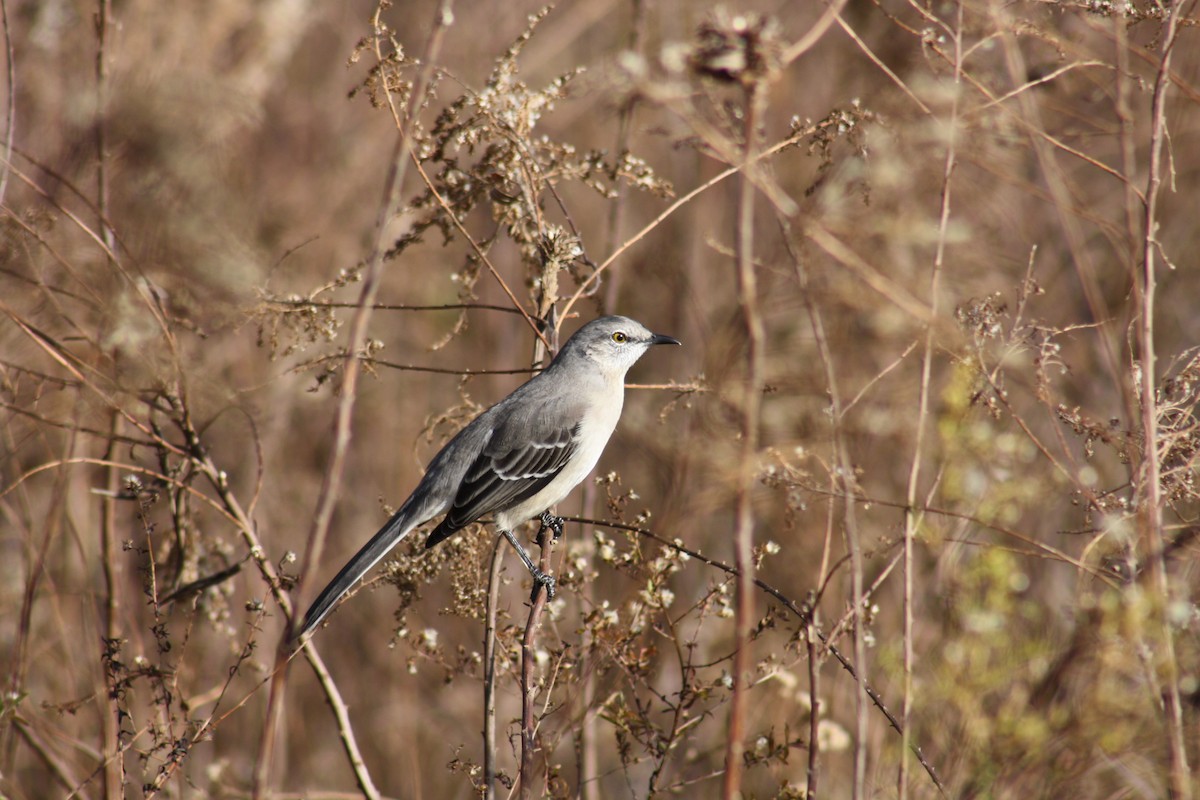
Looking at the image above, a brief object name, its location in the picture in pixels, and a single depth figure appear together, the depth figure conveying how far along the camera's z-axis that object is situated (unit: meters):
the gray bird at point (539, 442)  10.46
